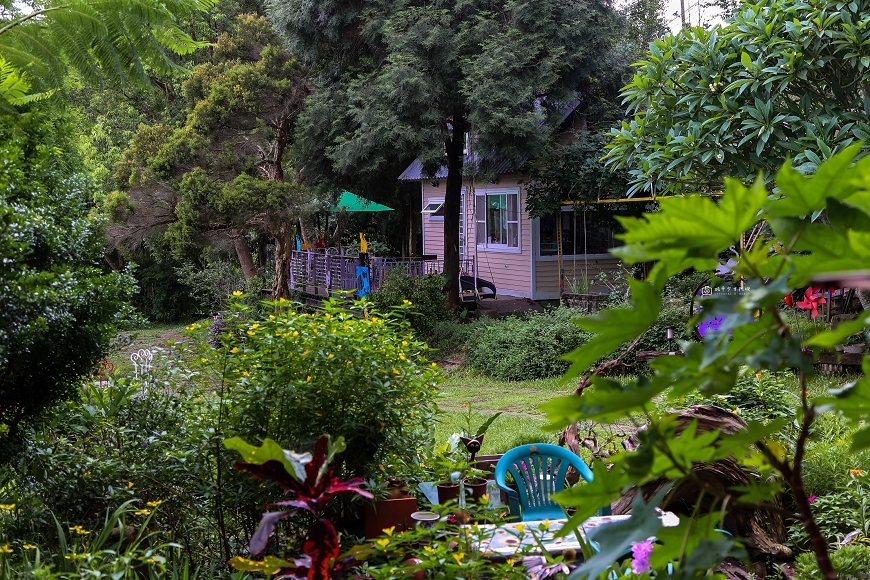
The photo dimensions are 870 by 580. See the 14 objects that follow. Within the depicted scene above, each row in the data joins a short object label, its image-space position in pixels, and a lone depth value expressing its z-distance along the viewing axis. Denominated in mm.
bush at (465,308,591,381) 13328
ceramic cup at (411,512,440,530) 3680
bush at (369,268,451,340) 16328
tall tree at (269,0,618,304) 14766
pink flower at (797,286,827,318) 8617
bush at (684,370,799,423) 6104
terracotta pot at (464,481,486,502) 4529
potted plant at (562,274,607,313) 15234
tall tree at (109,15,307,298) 19094
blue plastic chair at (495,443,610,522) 5055
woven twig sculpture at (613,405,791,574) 4699
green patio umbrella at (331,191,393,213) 21234
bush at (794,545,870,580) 3787
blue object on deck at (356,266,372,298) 18000
